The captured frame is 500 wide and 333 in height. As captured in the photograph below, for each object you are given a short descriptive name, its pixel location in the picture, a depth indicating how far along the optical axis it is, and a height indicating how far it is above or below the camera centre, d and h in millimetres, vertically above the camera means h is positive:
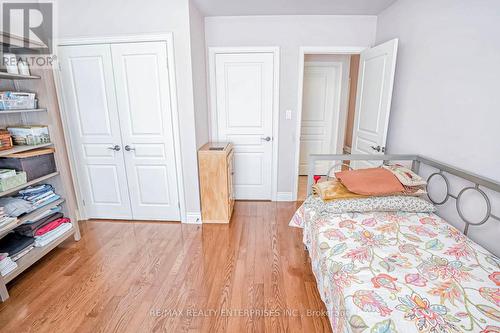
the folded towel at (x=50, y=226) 2090 -1036
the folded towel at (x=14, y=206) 1844 -733
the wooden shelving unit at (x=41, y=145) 1899 -249
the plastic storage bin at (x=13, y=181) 1758 -527
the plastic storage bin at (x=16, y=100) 1844 +95
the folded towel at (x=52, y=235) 2078 -1116
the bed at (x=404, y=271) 931 -788
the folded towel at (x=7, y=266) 1741 -1132
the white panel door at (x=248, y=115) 3010 -55
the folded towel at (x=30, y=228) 2049 -993
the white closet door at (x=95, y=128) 2506 -182
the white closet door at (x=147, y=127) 2453 -171
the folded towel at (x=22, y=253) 1882 -1136
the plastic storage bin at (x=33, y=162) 1938 -421
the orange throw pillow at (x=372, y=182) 1778 -546
